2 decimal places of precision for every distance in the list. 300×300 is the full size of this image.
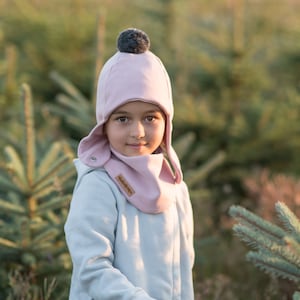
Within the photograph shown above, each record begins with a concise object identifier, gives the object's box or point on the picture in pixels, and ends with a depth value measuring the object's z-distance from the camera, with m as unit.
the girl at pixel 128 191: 3.75
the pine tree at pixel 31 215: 5.48
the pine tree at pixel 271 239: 4.01
